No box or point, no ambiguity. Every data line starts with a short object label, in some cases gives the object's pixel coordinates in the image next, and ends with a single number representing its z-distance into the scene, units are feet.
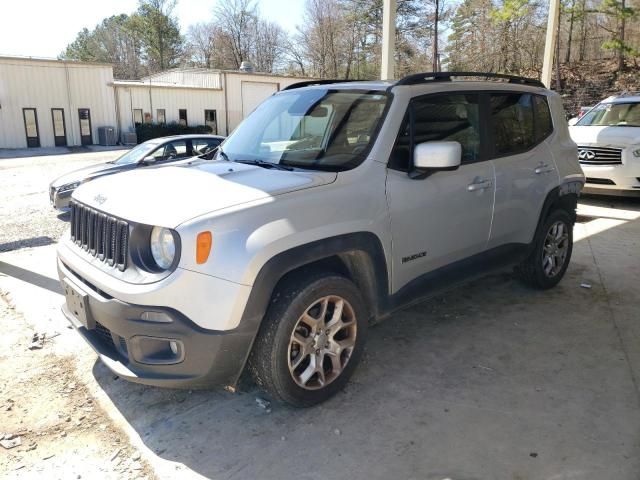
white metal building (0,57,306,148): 84.07
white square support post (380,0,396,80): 32.81
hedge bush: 94.07
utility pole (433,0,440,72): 126.21
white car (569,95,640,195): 28.89
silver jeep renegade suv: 8.64
